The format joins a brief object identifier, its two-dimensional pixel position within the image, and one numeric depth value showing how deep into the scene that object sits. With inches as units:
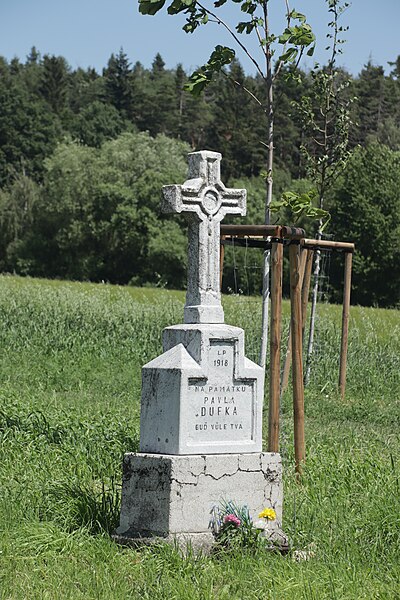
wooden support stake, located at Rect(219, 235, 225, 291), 374.3
